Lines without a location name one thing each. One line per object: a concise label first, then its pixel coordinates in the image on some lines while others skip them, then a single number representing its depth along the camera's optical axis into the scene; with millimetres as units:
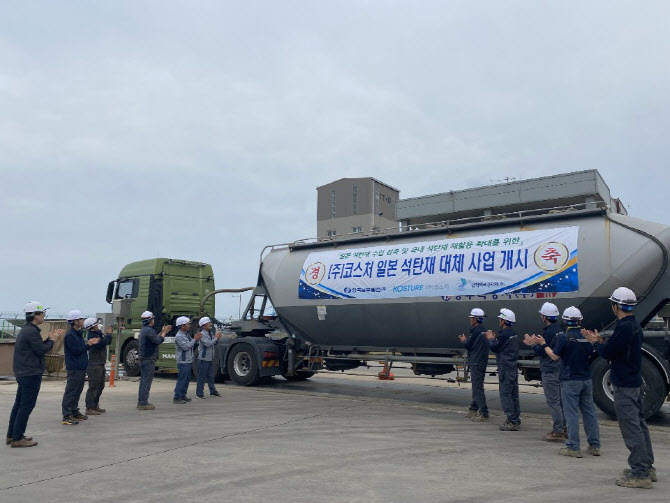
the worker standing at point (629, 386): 5844
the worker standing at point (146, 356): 11141
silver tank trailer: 10039
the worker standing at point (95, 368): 10445
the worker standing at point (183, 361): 12078
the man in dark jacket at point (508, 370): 8984
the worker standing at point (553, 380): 8086
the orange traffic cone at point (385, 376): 14641
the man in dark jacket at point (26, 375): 7496
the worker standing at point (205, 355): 12859
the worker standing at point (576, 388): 7177
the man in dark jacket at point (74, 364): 9328
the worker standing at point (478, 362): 9844
